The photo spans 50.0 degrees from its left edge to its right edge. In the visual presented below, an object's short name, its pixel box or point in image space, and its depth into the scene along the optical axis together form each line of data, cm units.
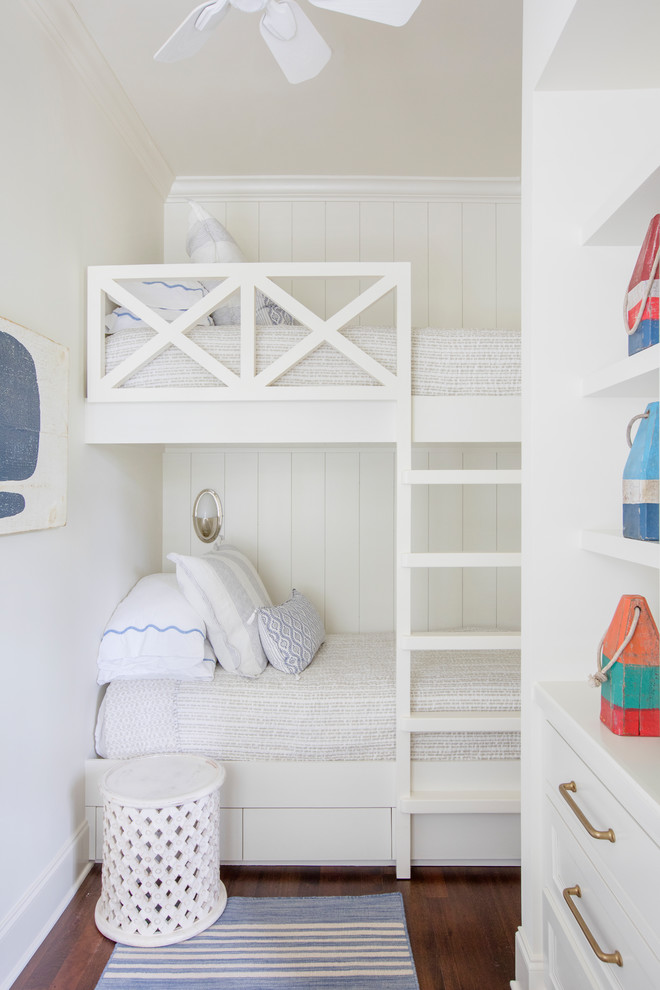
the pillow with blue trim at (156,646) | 234
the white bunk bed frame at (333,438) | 222
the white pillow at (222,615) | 241
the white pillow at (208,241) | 256
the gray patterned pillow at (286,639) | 246
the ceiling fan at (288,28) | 152
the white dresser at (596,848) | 99
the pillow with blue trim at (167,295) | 248
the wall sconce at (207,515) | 319
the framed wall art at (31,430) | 171
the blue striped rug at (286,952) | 173
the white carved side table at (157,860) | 188
